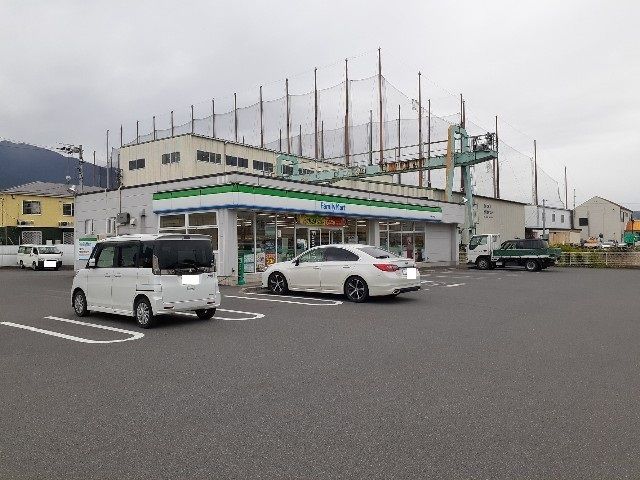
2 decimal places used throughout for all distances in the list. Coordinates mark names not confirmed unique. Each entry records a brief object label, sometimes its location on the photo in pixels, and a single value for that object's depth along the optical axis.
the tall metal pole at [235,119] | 62.44
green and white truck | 28.47
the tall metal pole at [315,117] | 54.72
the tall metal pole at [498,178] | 62.94
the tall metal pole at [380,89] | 50.53
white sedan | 13.03
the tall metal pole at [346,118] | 52.56
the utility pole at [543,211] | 61.53
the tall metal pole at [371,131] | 52.71
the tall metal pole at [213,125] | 63.06
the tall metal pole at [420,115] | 51.79
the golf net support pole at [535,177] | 74.67
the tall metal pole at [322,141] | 56.21
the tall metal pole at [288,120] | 57.09
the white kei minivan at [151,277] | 9.50
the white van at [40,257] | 34.28
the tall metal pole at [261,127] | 60.25
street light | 39.78
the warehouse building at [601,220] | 77.75
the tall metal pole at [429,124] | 57.47
